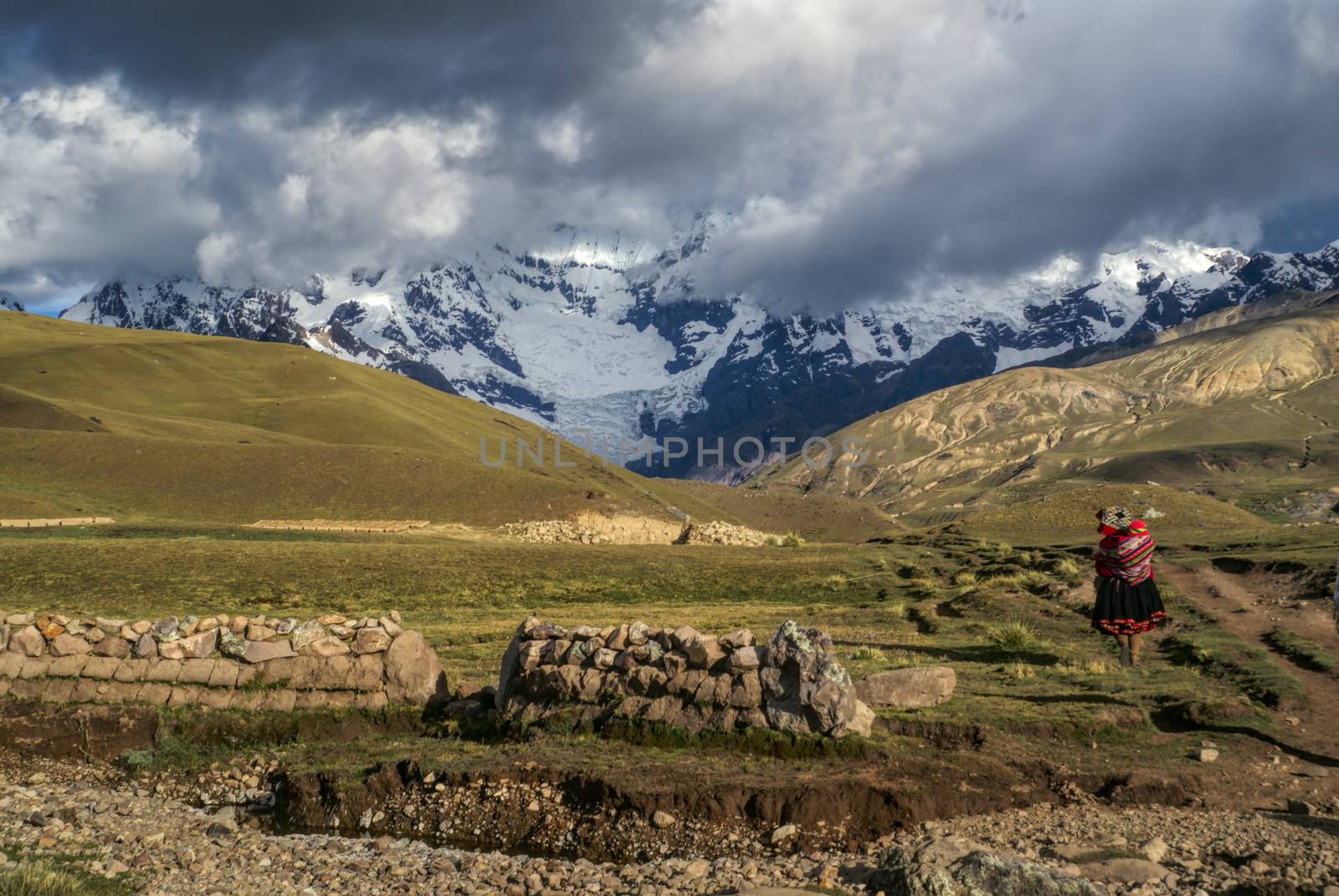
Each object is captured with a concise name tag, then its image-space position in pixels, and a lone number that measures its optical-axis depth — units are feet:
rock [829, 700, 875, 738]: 53.78
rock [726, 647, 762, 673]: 56.49
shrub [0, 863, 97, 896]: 33.65
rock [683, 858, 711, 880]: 40.83
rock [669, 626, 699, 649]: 58.75
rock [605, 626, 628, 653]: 60.70
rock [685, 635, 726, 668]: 57.88
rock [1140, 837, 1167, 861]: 38.68
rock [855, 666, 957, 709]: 60.64
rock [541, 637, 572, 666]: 61.36
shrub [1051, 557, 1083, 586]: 128.01
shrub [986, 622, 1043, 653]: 83.15
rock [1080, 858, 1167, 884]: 36.76
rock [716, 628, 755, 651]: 58.34
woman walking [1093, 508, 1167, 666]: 72.13
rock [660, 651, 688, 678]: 58.03
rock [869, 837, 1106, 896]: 33.17
